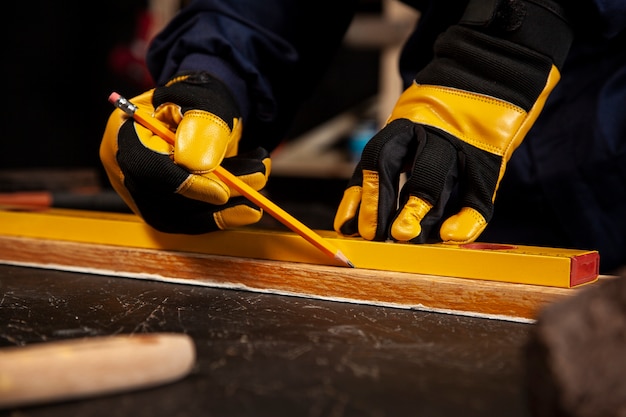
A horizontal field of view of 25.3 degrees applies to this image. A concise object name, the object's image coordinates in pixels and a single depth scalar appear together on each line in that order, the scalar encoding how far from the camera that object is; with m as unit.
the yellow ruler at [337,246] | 0.81
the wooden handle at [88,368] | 0.66
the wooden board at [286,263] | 0.81
